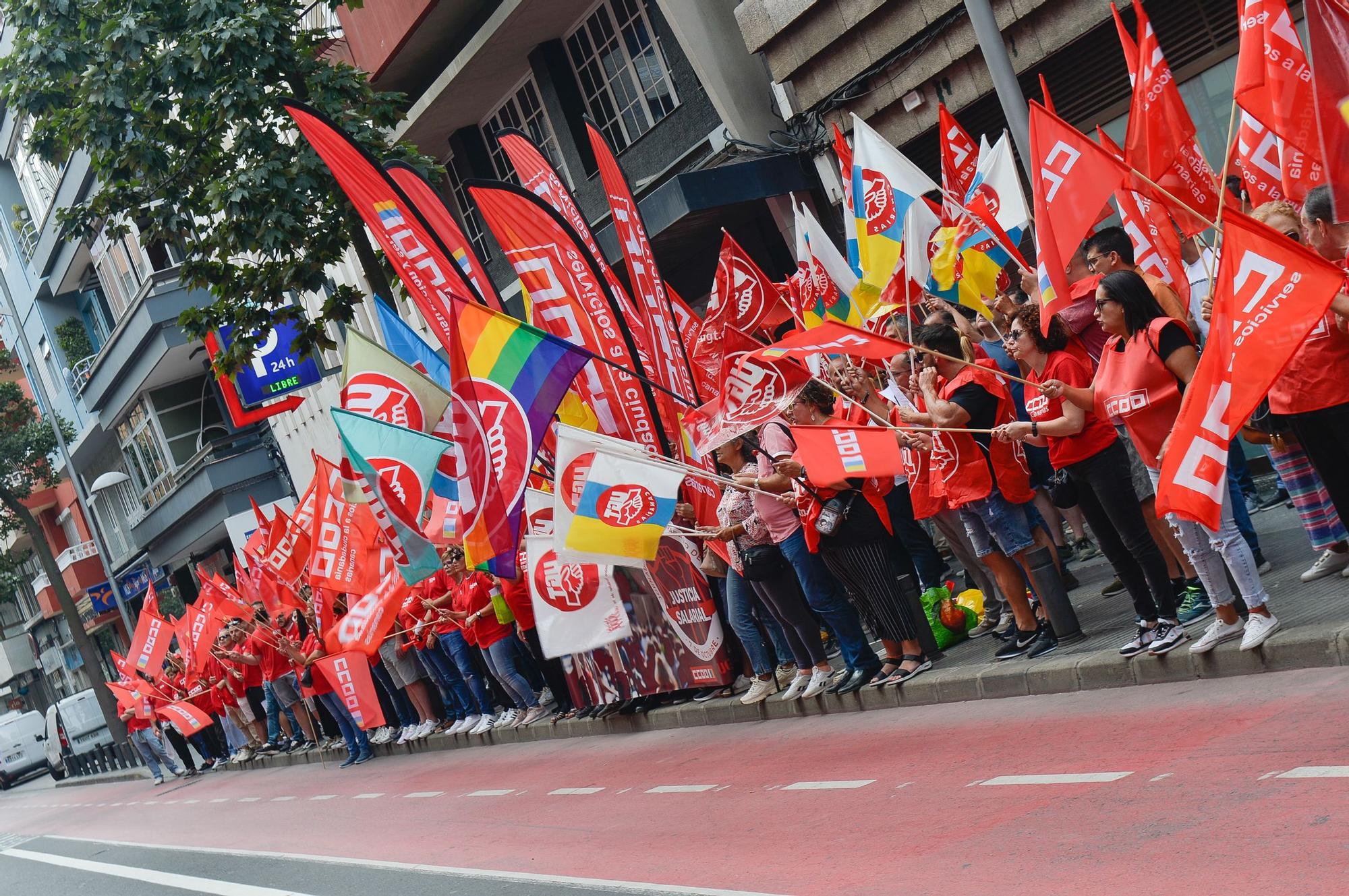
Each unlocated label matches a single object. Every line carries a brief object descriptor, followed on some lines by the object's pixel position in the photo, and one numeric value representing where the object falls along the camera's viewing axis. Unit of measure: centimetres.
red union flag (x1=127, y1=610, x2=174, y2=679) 2248
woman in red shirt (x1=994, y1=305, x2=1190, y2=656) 780
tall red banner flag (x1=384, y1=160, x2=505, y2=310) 1352
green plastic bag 1060
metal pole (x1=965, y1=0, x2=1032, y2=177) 985
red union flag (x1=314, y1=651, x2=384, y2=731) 1574
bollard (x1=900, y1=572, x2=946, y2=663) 1014
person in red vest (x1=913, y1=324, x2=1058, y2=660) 870
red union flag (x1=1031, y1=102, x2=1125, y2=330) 768
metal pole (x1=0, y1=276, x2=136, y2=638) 3806
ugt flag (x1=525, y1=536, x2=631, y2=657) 1154
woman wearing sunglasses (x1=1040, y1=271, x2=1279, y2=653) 712
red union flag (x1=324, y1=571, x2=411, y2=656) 1526
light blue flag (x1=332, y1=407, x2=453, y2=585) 1212
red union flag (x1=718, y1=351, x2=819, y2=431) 952
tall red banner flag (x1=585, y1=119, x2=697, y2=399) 1180
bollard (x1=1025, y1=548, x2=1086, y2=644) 891
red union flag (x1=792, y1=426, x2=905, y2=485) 897
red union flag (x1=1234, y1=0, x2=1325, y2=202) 654
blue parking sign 2519
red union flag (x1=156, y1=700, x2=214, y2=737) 2258
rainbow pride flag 995
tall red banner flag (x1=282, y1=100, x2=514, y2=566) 1307
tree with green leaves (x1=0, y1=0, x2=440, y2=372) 1520
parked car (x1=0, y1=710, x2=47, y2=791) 3878
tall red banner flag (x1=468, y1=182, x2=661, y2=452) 1138
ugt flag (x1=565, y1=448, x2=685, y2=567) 991
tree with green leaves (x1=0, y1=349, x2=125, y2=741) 3621
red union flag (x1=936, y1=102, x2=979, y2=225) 1097
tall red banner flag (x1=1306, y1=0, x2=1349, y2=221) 629
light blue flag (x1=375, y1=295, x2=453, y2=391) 1419
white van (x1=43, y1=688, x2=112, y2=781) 3588
